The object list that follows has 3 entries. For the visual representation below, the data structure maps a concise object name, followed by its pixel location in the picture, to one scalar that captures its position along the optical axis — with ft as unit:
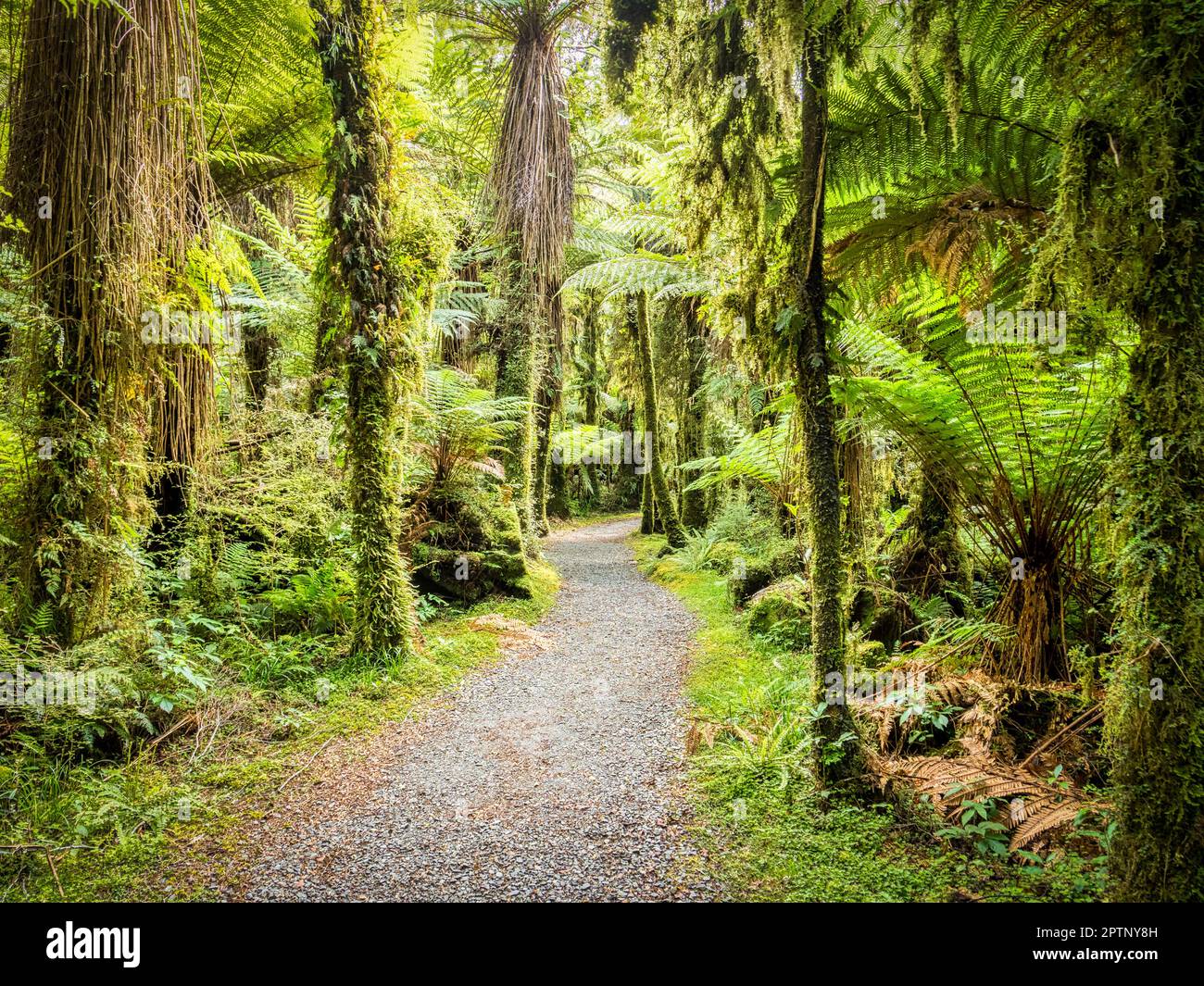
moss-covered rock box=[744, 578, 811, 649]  16.79
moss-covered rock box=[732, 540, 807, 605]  21.17
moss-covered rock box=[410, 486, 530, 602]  22.67
